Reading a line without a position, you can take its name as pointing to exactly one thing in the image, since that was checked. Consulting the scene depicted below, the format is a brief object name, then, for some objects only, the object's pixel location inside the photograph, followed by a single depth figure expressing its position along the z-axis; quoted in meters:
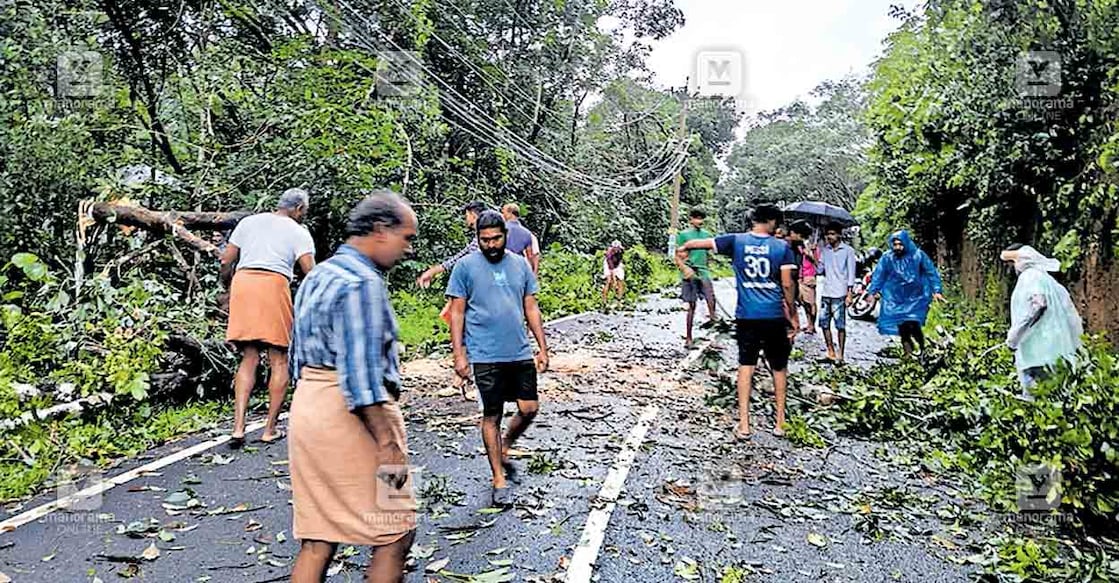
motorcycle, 18.31
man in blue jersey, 7.11
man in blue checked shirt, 3.03
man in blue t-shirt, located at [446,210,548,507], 5.40
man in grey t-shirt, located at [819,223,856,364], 11.44
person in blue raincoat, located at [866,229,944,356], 10.08
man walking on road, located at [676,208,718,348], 11.69
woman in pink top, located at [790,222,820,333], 13.48
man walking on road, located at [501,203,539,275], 8.91
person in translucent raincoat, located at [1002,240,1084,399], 6.20
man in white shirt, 6.28
